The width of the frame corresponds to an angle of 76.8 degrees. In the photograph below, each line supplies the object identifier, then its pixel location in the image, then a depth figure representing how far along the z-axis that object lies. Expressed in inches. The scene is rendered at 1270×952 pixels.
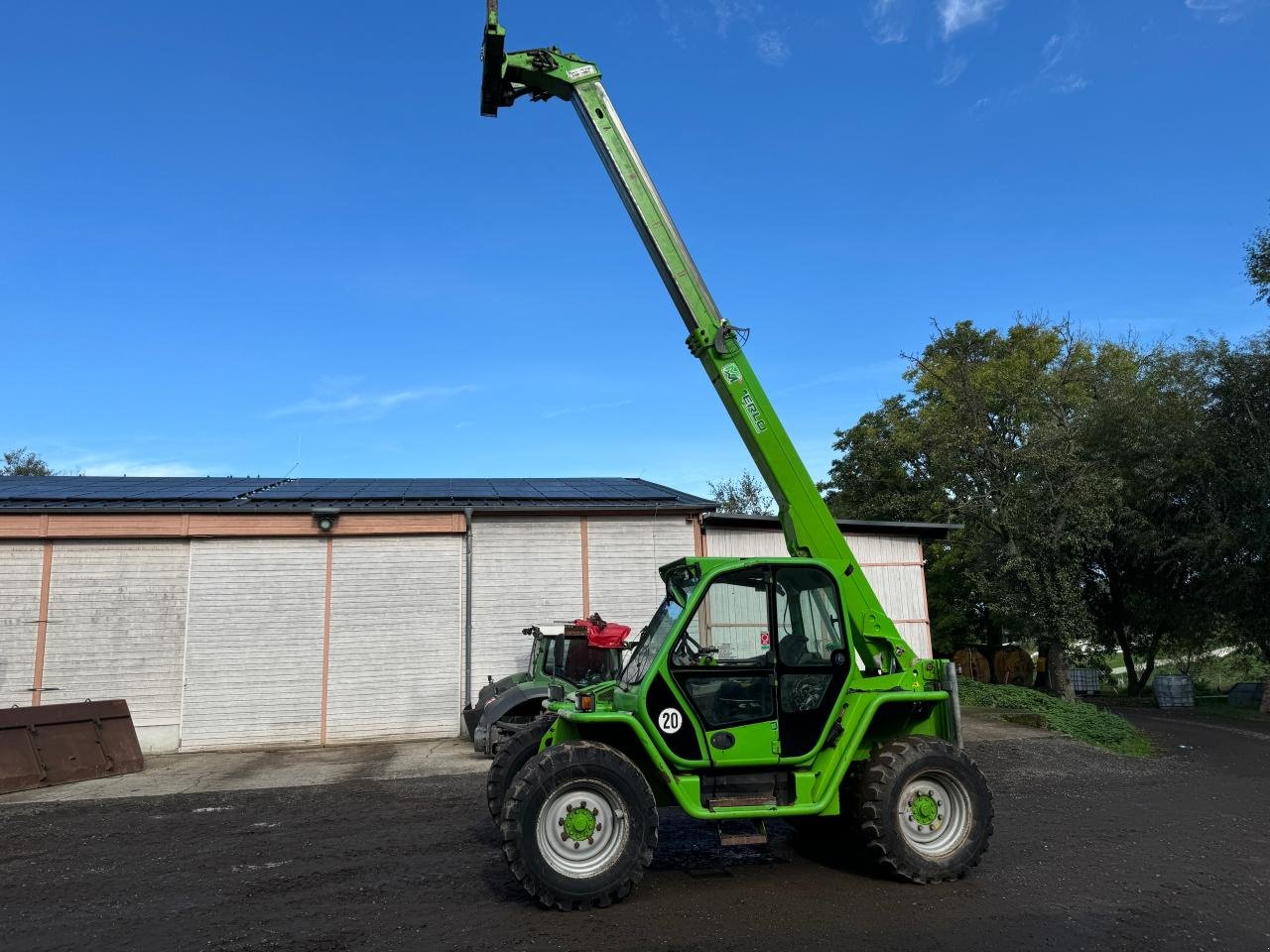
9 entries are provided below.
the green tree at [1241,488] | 687.1
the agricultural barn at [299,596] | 546.3
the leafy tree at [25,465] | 1817.2
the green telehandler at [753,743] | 214.1
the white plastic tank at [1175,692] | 771.4
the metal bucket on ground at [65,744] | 426.9
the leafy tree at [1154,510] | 737.0
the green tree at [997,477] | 709.3
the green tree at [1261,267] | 728.3
